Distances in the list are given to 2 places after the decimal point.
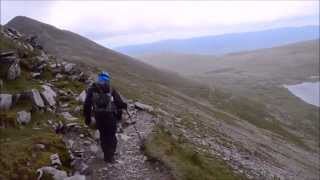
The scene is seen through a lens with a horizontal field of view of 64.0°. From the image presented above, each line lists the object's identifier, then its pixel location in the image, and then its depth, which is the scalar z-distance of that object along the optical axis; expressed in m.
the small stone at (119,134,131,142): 10.53
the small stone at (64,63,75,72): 15.30
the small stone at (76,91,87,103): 12.43
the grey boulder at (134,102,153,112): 14.41
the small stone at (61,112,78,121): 10.97
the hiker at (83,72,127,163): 8.33
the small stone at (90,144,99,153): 9.31
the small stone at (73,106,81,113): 11.62
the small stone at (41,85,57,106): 11.61
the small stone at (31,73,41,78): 13.52
